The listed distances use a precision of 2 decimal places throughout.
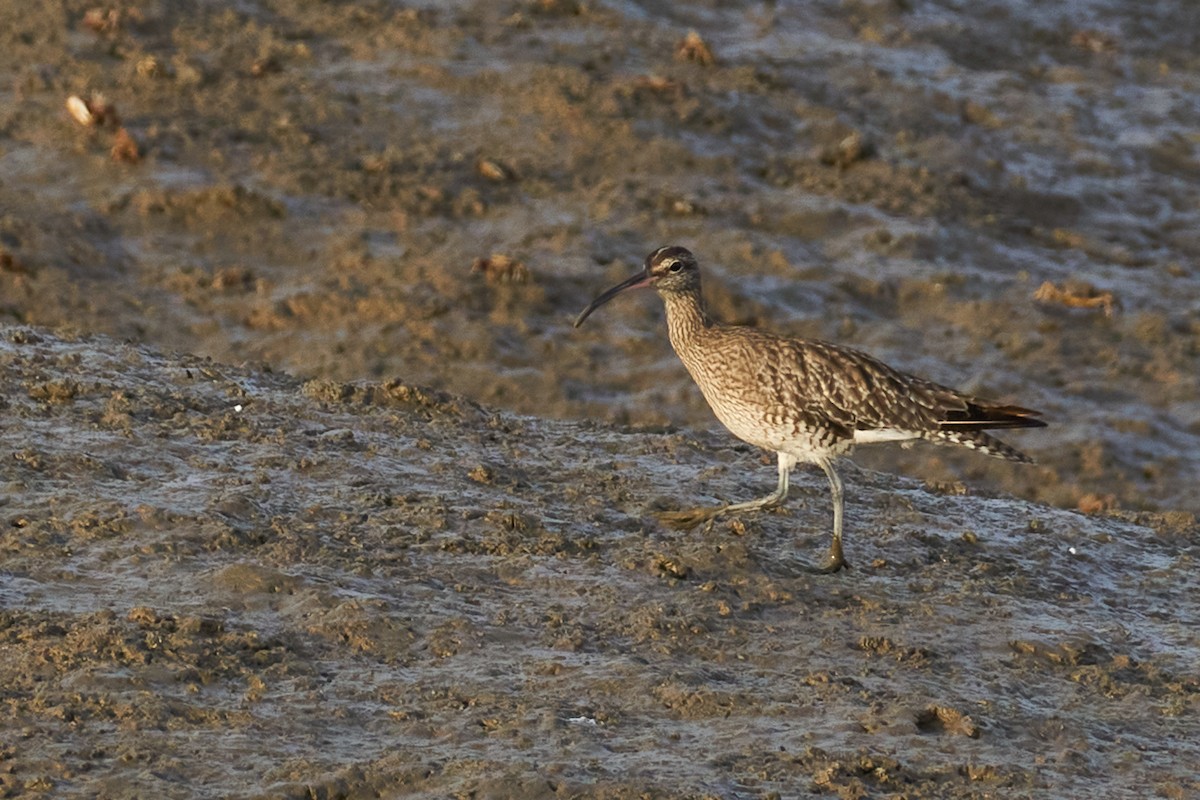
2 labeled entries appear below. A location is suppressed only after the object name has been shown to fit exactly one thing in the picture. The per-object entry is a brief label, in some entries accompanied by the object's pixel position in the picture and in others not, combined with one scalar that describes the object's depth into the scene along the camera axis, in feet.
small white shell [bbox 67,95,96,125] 87.97
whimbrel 57.00
